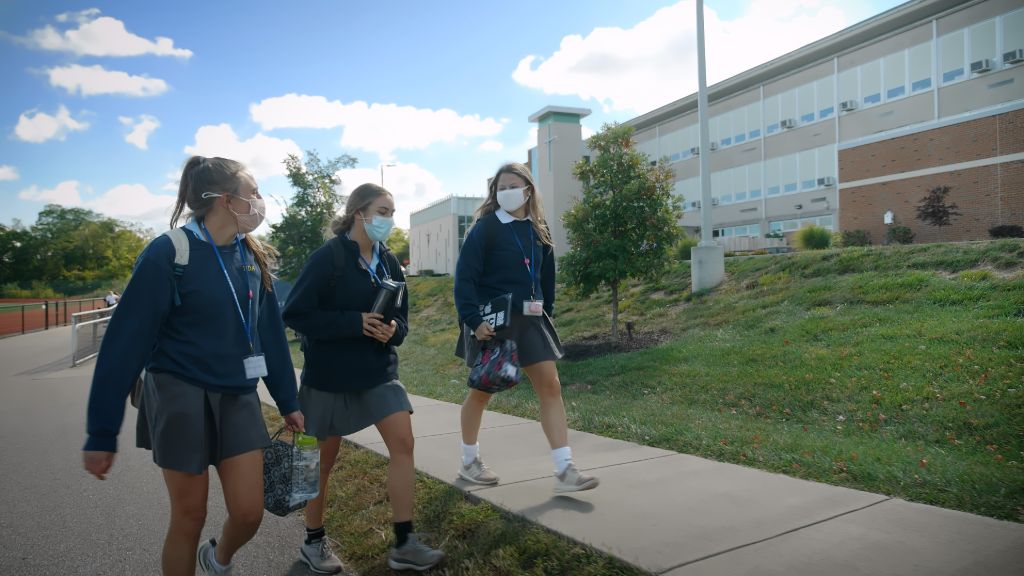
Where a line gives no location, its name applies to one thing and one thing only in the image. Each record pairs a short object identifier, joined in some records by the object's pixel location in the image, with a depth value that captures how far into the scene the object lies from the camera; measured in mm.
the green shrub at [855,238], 24938
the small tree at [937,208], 24156
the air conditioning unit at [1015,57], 32750
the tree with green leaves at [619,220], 12938
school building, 26141
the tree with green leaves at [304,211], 30875
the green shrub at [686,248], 20919
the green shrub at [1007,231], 21094
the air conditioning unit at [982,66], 34197
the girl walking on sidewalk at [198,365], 2592
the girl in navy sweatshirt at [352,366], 3500
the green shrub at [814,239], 22078
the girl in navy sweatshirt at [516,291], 4266
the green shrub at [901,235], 24453
